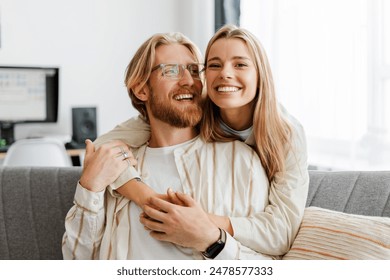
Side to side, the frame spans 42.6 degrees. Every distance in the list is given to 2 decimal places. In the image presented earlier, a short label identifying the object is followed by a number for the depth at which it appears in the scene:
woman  1.13
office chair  2.25
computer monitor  3.13
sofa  1.26
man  1.08
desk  2.95
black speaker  3.18
